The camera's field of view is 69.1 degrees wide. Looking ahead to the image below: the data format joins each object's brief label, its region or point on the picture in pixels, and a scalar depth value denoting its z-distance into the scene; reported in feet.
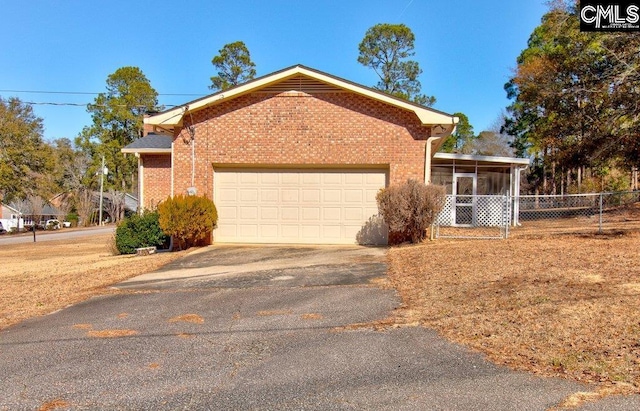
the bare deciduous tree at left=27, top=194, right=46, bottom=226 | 141.21
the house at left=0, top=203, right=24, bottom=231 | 174.05
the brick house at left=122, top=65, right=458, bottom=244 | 40.65
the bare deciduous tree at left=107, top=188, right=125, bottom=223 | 167.56
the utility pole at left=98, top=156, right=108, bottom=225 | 151.47
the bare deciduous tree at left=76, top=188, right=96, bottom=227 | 164.96
